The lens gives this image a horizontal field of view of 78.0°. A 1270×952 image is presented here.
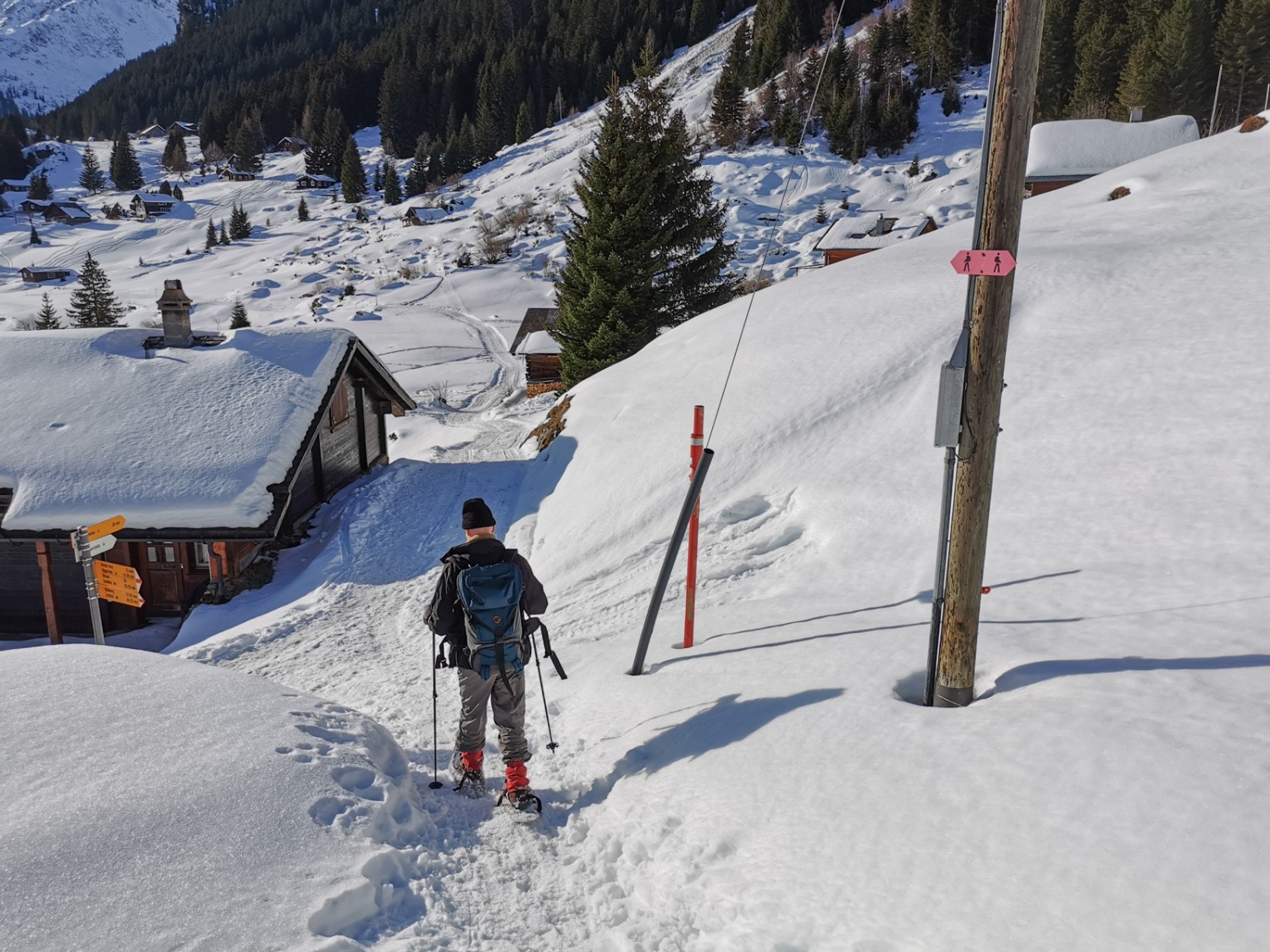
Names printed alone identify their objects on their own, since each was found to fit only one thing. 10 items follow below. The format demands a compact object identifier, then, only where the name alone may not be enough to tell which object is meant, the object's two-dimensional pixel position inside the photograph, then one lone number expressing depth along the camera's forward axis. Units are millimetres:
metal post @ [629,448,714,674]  6262
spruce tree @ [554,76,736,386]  22578
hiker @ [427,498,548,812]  5062
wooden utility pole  3826
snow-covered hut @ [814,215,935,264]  46031
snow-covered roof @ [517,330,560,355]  39531
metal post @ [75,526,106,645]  7898
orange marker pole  6637
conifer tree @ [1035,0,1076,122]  72312
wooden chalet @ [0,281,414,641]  13344
